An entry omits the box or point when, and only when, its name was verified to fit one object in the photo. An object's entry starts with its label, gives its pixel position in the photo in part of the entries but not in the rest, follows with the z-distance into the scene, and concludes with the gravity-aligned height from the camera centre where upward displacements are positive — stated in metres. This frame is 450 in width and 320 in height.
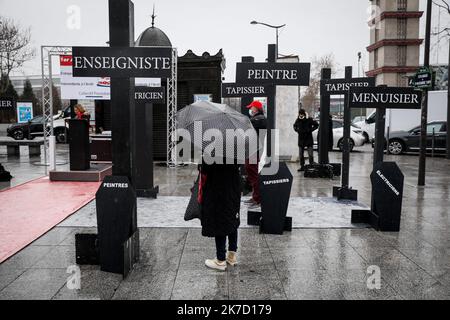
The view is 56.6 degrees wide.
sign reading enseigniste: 4.29 +0.66
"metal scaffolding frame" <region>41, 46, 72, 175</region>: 11.02 +1.81
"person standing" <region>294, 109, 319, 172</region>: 12.91 -0.08
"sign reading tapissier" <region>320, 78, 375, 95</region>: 8.95 +0.95
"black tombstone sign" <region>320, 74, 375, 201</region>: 8.30 +0.28
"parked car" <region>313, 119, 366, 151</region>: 20.41 -0.56
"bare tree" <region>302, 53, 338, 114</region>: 57.77 +6.24
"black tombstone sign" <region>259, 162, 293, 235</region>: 5.82 -0.96
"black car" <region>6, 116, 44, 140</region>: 25.98 -0.28
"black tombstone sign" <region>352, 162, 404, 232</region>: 5.99 -0.97
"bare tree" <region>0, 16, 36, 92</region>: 31.59 +6.08
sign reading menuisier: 6.40 +0.45
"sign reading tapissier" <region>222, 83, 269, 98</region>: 8.84 +0.77
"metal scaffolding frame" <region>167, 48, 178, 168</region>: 13.71 +0.20
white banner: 12.39 +1.13
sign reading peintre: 6.18 +0.79
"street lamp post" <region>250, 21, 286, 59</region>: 27.51 +6.66
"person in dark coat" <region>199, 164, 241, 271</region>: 4.28 -0.75
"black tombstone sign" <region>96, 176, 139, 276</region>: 4.35 -1.00
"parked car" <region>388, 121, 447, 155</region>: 18.05 -0.55
